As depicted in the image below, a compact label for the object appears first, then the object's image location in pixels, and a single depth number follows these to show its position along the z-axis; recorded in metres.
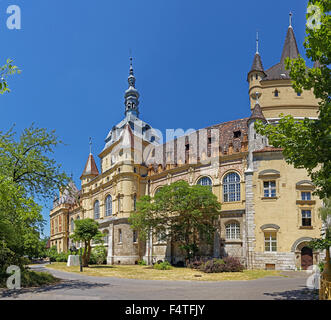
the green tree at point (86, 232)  31.94
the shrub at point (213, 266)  25.62
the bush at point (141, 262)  38.78
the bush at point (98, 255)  38.71
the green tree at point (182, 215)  30.92
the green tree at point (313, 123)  10.53
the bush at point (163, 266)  29.55
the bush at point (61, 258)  49.61
